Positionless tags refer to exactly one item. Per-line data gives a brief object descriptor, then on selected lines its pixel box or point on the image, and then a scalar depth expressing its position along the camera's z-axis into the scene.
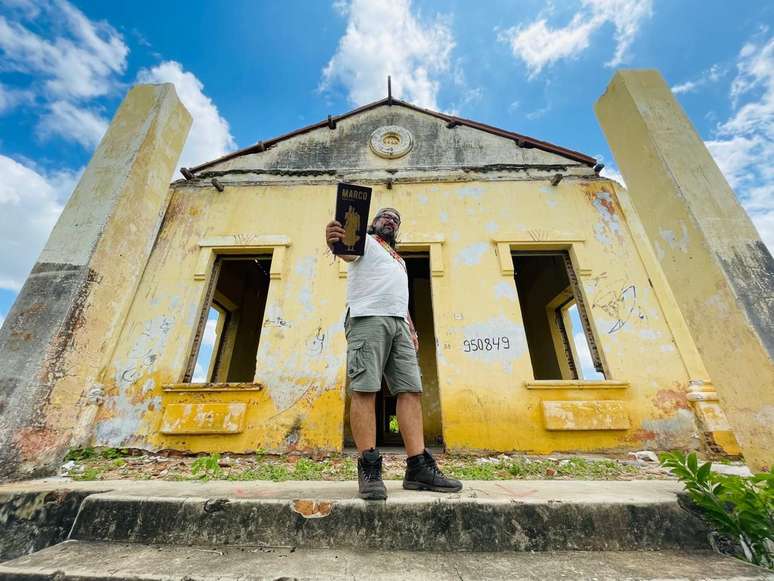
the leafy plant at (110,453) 3.81
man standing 1.84
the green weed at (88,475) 2.77
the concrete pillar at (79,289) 2.56
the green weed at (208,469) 2.99
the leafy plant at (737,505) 1.33
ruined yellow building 3.34
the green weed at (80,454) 3.65
